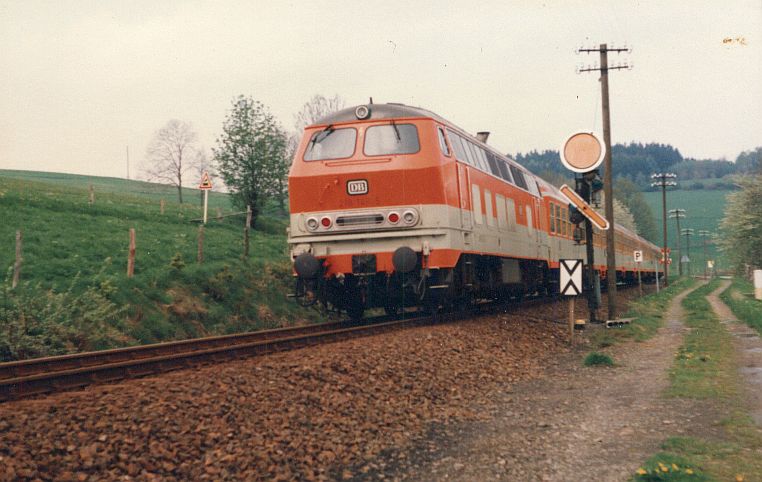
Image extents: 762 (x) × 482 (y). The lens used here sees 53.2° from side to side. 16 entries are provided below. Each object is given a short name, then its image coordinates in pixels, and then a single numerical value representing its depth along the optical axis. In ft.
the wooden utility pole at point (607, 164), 69.92
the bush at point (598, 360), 39.96
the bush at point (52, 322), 39.06
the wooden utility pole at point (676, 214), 291.99
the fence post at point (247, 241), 71.41
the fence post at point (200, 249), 65.51
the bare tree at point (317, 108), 192.51
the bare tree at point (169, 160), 178.91
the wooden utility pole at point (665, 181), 226.38
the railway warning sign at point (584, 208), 51.98
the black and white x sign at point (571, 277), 47.78
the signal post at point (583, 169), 53.36
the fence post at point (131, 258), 54.13
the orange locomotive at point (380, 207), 43.09
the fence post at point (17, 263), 46.21
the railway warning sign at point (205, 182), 80.79
